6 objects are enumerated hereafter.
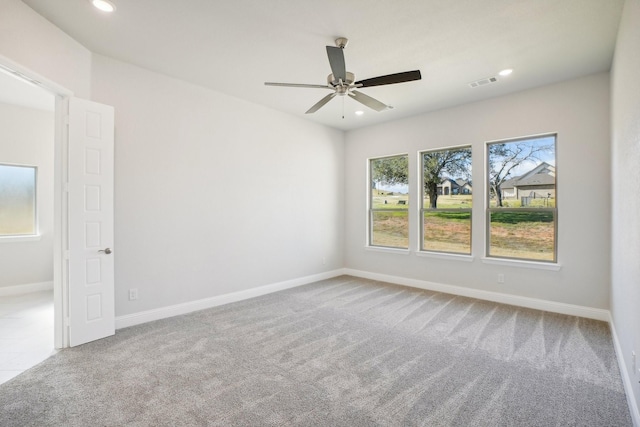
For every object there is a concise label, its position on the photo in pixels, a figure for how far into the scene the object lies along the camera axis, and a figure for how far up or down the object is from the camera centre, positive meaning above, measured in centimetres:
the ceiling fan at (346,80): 255 +129
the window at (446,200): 493 +21
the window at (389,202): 566 +21
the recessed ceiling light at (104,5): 243 +172
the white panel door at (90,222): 296 -9
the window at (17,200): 493 +22
